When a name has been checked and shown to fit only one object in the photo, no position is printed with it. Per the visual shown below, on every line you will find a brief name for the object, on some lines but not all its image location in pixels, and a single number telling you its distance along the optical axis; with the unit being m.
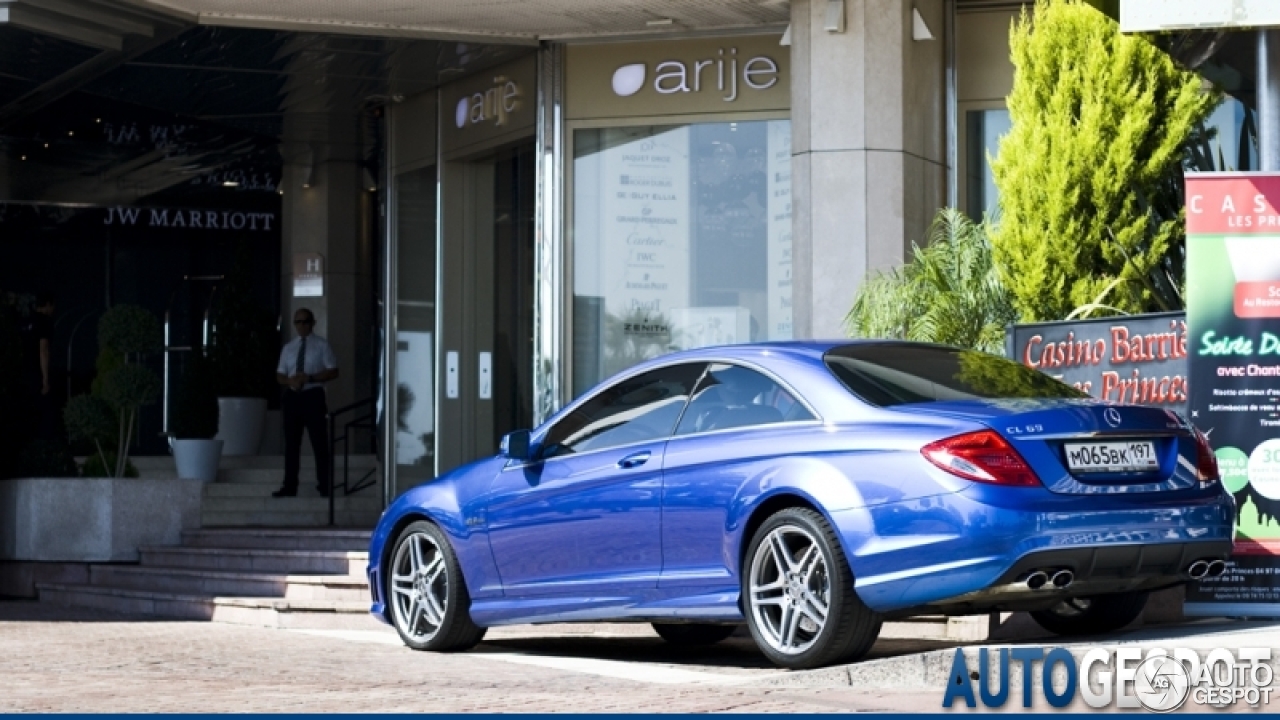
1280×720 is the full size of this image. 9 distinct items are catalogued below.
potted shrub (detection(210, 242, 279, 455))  23.33
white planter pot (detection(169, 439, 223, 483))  20.66
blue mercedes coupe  7.72
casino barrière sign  9.74
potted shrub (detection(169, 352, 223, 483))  20.69
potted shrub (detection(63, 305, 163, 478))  17.19
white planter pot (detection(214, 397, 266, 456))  23.25
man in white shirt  20.02
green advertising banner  9.07
